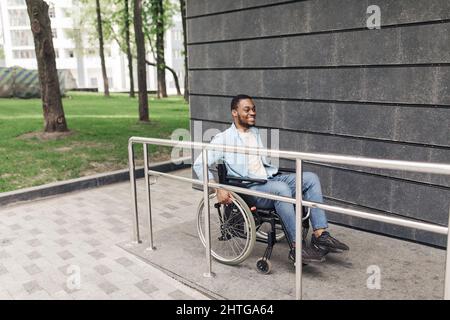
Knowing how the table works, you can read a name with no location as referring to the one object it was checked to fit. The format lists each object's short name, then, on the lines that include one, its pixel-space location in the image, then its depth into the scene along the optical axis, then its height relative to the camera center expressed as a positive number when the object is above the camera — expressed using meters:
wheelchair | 3.26 -1.11
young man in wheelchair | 3.21 -0.78
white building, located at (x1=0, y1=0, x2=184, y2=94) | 49.72 +4.03
